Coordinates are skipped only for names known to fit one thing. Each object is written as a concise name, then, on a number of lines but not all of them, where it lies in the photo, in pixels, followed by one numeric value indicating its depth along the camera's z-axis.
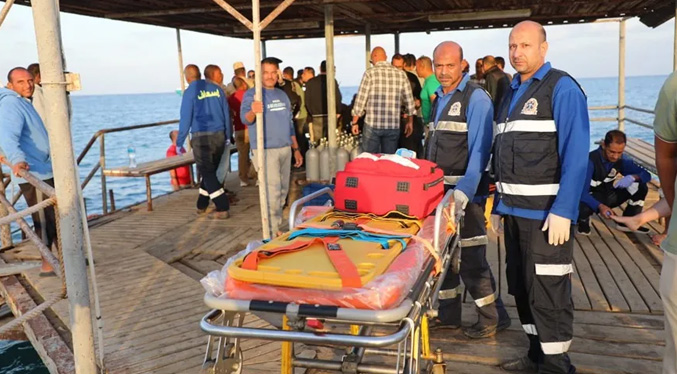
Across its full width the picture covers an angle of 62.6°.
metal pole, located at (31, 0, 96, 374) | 2.91
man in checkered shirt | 8.16
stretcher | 2.02
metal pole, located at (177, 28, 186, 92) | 11.91
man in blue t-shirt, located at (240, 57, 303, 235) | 6.72
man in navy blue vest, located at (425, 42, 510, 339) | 3.72
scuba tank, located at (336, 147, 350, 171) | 9.23
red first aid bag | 3.09
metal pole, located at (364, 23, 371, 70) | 12.86
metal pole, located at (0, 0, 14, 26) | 4.45
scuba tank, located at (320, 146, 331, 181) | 9.52
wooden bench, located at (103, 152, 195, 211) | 8.67
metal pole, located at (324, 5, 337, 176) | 8.88
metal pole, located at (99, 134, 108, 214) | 8.93
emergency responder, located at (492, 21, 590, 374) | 3.10
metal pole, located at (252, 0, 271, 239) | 5.30
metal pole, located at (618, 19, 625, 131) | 11.72
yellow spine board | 2.11
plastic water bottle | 9.59
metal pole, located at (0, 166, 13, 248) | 7.06
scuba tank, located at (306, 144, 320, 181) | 9.57
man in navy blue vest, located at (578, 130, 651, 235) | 6.54
